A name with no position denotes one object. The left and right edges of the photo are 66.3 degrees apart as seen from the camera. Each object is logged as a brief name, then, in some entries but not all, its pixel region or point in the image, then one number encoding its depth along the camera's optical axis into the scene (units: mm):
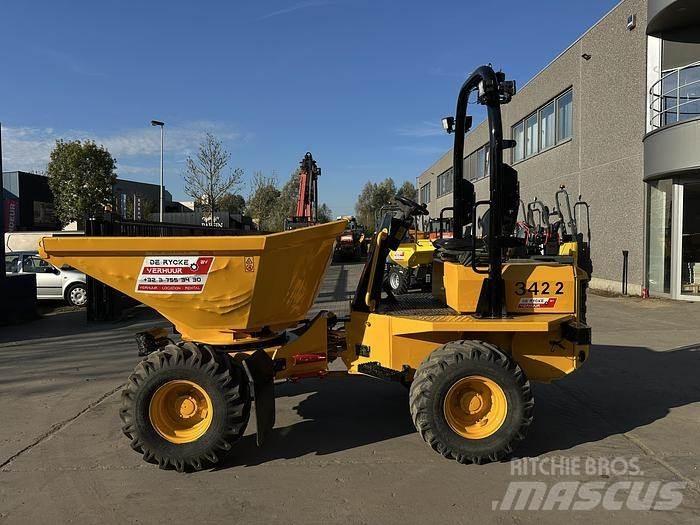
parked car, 13711
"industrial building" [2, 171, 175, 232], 43094
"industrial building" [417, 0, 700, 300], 13875
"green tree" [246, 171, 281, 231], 44844
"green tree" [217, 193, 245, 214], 39428
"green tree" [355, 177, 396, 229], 67850
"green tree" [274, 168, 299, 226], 45812
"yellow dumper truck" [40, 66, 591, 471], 4160
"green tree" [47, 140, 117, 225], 38844
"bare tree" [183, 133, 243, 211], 29000
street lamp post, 33469
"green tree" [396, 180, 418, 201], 68019
